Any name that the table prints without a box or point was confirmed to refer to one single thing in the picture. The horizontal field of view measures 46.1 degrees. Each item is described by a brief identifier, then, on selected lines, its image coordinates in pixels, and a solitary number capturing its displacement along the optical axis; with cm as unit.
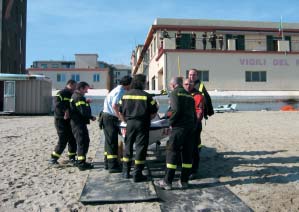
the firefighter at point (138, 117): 587
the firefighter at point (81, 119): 700
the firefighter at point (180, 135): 559
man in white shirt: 663
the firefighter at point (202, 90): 659
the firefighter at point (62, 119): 738
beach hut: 2455
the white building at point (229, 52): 3198
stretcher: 678
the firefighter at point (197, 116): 628
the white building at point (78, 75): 5997
